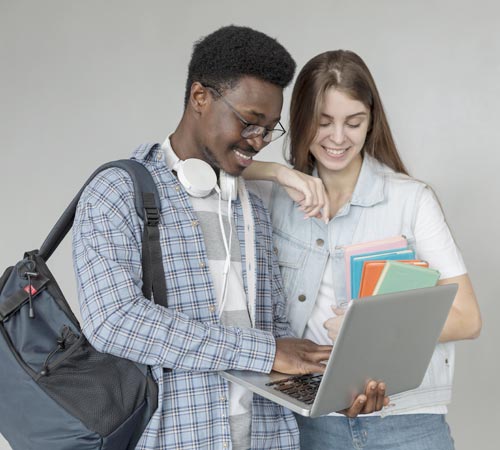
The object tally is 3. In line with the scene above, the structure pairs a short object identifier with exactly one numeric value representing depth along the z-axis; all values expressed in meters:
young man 1.46
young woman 1.91
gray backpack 1.40
